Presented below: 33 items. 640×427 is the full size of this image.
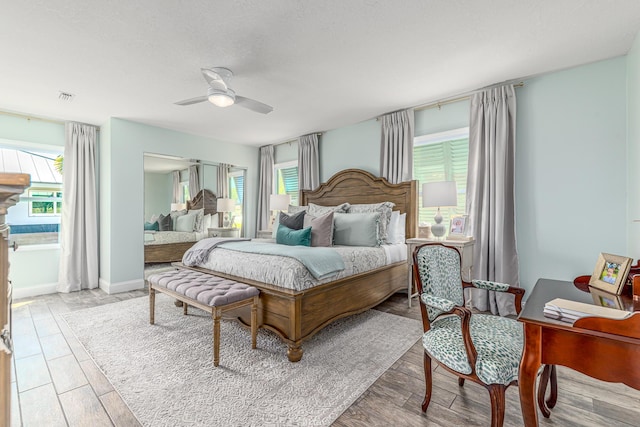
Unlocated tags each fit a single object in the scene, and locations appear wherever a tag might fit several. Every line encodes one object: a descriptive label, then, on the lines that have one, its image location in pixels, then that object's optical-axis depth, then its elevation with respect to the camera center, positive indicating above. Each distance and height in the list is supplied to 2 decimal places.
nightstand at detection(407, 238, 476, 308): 3.14 -0.45
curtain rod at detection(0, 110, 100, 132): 3.95 +1.36
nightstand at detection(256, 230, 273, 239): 5.15 -0.38
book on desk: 1.09 -0.38
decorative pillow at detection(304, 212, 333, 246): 3.43 -0.21
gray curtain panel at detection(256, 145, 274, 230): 6.11 +0.57
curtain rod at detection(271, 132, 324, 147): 5.27 +1.43
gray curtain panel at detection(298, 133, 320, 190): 5.28 +0.92
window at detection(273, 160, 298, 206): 5.91 +0.70
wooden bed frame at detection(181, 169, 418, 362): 2.36 -0.76
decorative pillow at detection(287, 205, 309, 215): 4.75 +0.06
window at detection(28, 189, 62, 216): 4.41 +0.18
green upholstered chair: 1.36 -0.67
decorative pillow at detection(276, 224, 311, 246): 3.36 -0.28
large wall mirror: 4.77 +0.20
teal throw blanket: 2.52 -0.38
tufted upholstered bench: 2.25 -0.68
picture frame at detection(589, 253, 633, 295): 1.48 -0.33
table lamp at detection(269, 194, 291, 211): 5.29 +0.20
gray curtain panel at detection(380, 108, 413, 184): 4.09 +0.95
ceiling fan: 2.63 +1.17
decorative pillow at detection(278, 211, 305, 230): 3.67 -0.09
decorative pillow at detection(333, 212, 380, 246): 3.62 -0.21
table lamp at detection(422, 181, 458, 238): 3.39 +0.18
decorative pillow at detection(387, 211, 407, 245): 3.94 -0.21
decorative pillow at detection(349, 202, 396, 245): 3.73 +0.04
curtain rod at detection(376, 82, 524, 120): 3.39 +1.44
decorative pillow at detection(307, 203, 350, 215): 4.26 +0.06
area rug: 1.73 -1.16
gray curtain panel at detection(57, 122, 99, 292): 4.33 +0.00
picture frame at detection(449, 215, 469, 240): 3.47 -0.17
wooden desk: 1.00 -0.50
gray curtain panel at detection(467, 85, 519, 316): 3.22 +0.24
